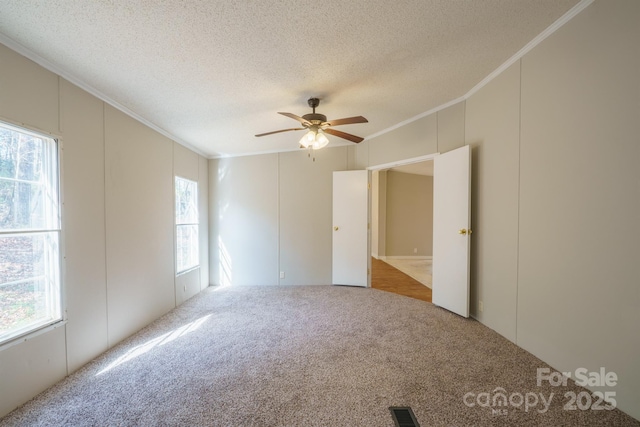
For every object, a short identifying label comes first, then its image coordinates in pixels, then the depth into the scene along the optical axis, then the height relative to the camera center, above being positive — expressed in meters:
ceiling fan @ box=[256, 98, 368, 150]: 2.51 +0.90
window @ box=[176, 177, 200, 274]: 4.03 -0.29
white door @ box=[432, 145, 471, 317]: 2.87 -0.28
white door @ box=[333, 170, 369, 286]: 4.38 -0.37
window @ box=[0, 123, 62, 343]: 1.72 -0.18
